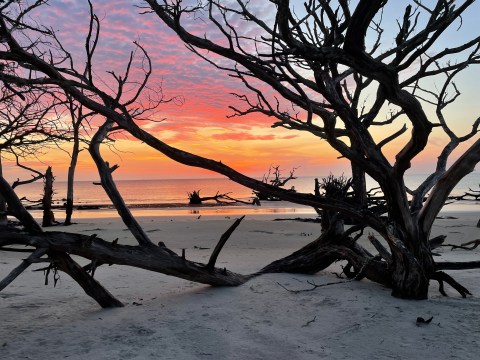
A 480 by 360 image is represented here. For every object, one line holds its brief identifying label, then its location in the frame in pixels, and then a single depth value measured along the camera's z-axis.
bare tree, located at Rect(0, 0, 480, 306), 3.75
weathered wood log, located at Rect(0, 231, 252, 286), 3.79
